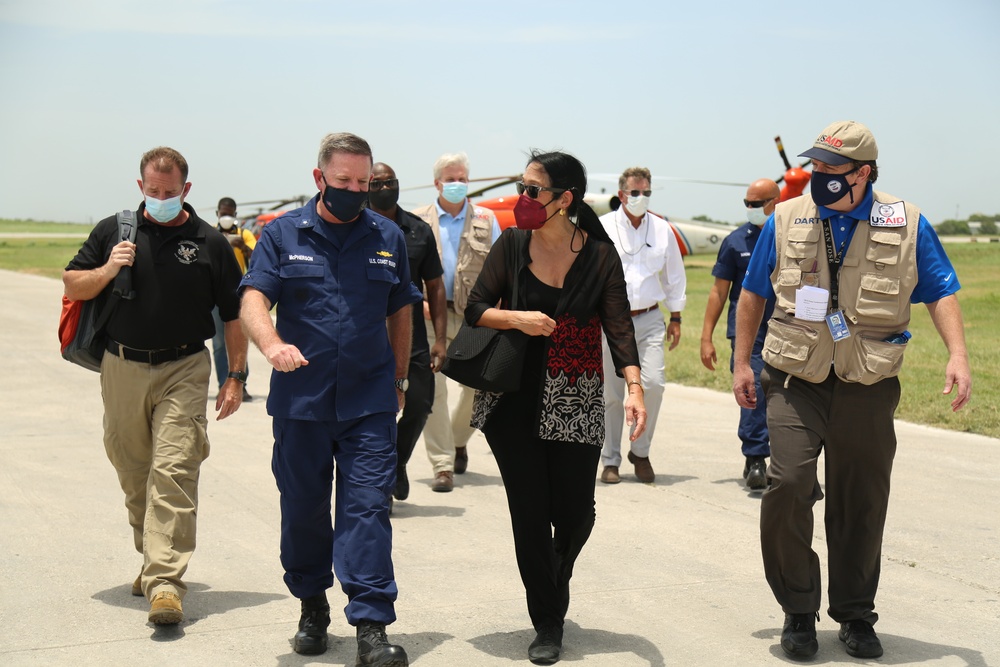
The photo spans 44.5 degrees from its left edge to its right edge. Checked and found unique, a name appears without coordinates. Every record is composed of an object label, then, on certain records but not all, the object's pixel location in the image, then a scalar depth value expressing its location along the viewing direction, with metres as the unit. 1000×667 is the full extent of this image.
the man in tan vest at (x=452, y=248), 8.59
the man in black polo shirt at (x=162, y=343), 5.65
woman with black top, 5.06
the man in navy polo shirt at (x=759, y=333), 8.37
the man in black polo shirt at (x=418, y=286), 7.60
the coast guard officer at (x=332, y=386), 4.89
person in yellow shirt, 12.91
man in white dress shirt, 8.83
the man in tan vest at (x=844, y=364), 5.05
